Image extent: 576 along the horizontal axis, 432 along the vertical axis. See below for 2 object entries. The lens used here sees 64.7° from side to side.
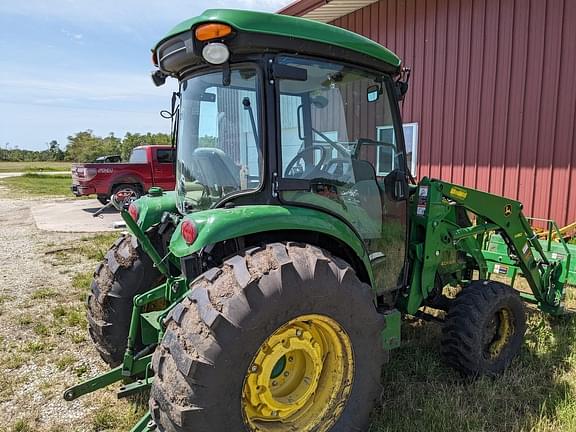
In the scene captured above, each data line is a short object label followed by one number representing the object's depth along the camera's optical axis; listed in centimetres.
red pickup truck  1319
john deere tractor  207
